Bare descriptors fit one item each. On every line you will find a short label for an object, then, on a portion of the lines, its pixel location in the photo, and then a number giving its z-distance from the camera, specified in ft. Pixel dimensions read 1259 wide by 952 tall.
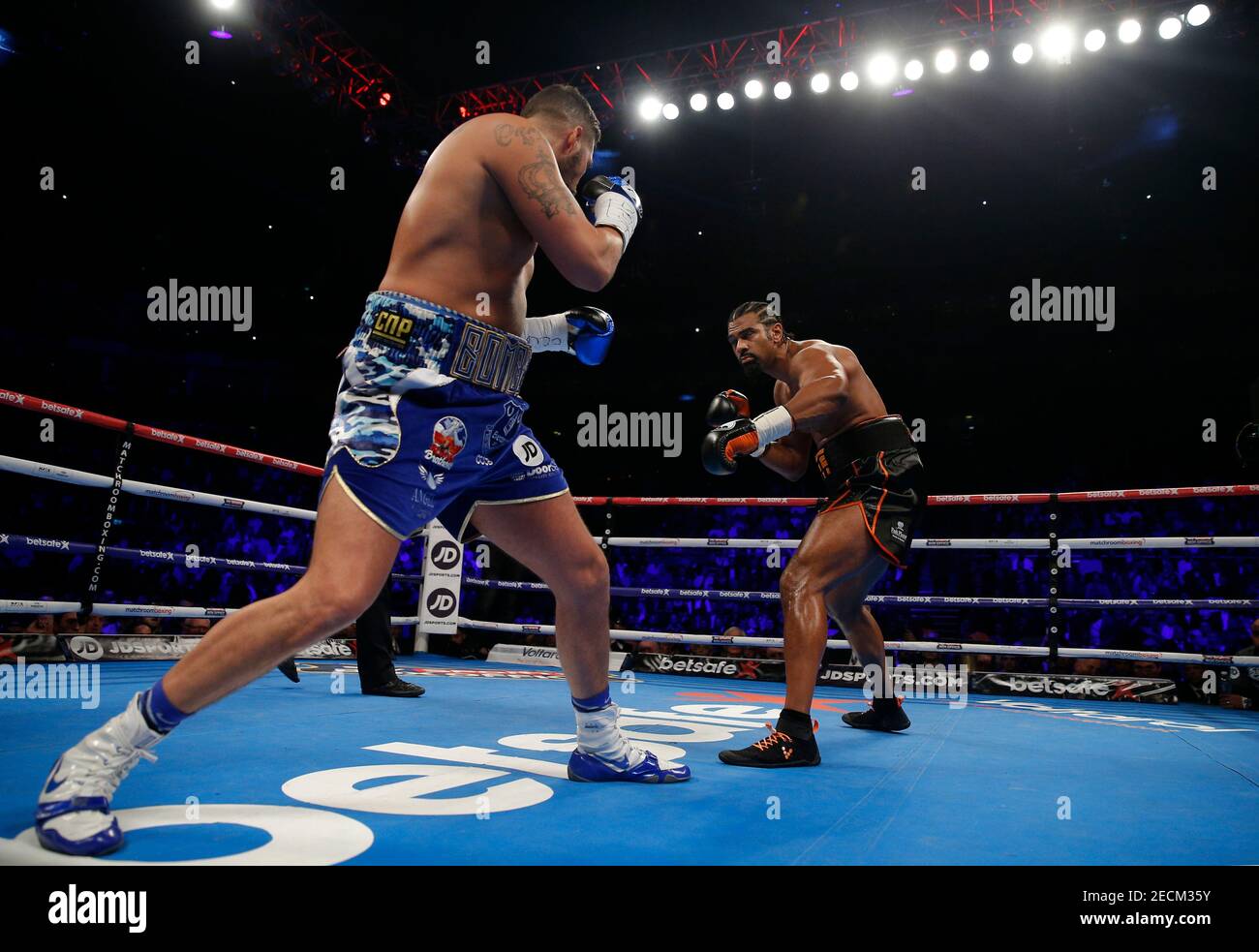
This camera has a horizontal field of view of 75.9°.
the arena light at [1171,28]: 19.71
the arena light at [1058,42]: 20.12
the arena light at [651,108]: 24.57
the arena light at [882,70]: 21.99
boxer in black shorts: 7.40
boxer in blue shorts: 3.98
